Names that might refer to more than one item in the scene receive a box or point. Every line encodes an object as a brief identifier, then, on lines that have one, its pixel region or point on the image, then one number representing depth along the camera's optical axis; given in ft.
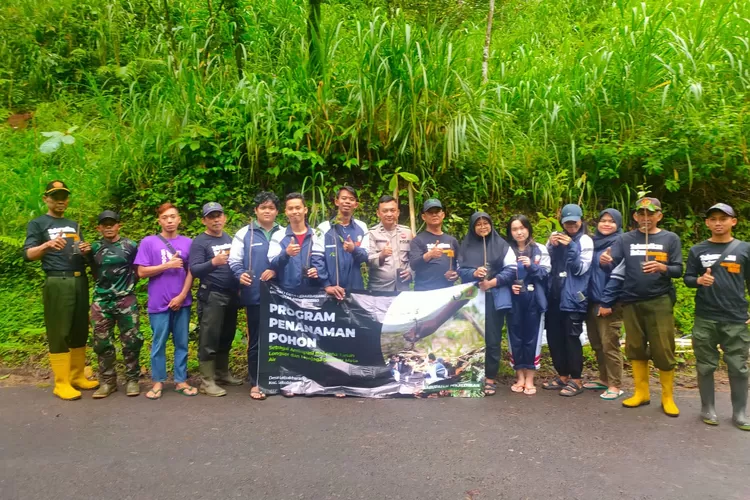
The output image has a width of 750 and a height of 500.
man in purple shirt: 17.17
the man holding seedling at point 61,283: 17.04
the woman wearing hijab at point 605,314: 17.11
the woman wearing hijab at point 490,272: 17.53
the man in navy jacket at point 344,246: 17.70
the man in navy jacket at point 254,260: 17.43
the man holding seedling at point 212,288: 17.16
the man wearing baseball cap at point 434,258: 18.10
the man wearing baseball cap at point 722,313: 14.90
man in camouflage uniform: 17.17
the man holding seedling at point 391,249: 18.26
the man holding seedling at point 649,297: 15.92
